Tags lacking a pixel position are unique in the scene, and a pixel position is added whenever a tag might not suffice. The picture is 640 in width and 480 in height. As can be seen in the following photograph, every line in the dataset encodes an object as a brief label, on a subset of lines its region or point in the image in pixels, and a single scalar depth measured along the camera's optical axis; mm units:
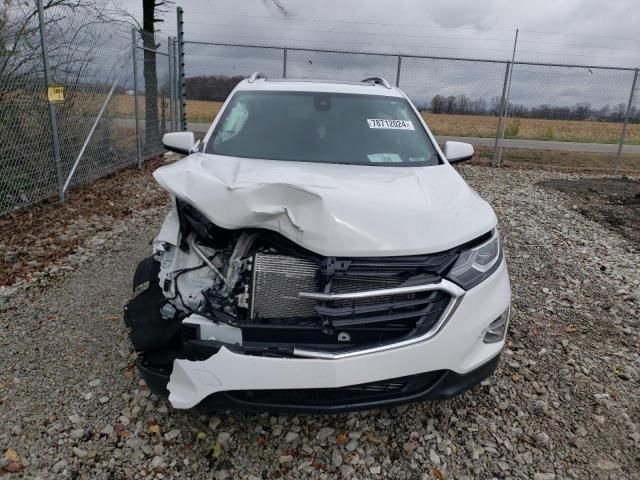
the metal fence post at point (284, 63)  10696
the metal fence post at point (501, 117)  10633
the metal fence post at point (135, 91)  8453
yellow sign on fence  5828
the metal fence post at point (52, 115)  5512
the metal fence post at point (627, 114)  10570
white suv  2168
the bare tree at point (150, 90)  9508
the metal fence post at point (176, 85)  10836
